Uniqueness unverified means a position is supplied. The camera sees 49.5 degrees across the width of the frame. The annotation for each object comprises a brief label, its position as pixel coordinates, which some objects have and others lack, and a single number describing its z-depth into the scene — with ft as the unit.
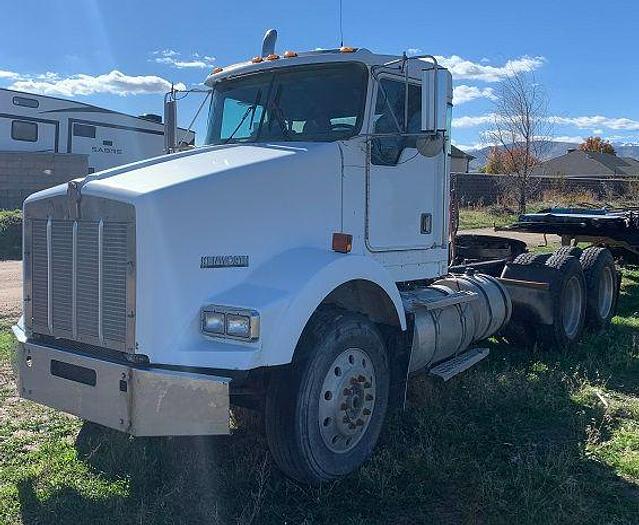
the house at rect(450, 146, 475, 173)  178.99
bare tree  94.07
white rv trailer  61.21
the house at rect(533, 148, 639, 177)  220.02
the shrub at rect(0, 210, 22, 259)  53.01
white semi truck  12.15
